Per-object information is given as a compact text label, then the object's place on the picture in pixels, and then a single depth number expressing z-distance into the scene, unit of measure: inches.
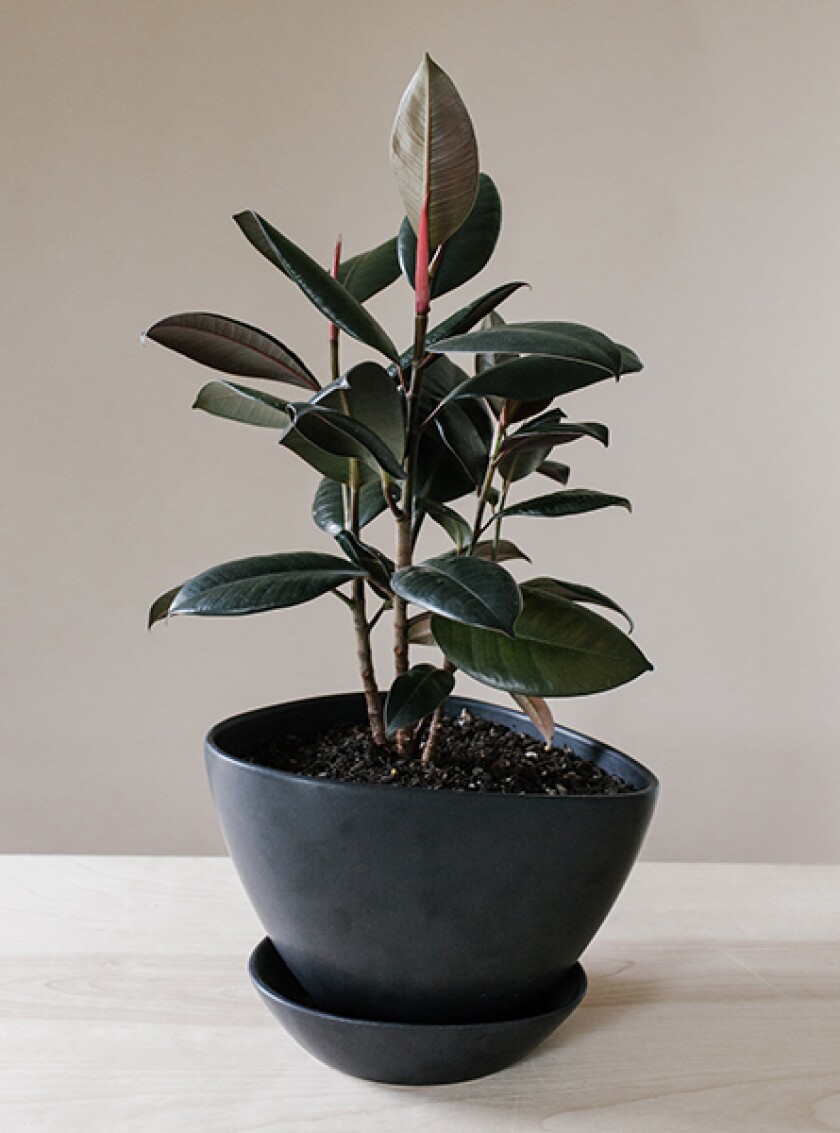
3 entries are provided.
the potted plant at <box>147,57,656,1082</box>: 23.7
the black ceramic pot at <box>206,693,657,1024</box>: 23.9
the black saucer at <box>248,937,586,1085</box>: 25.4
